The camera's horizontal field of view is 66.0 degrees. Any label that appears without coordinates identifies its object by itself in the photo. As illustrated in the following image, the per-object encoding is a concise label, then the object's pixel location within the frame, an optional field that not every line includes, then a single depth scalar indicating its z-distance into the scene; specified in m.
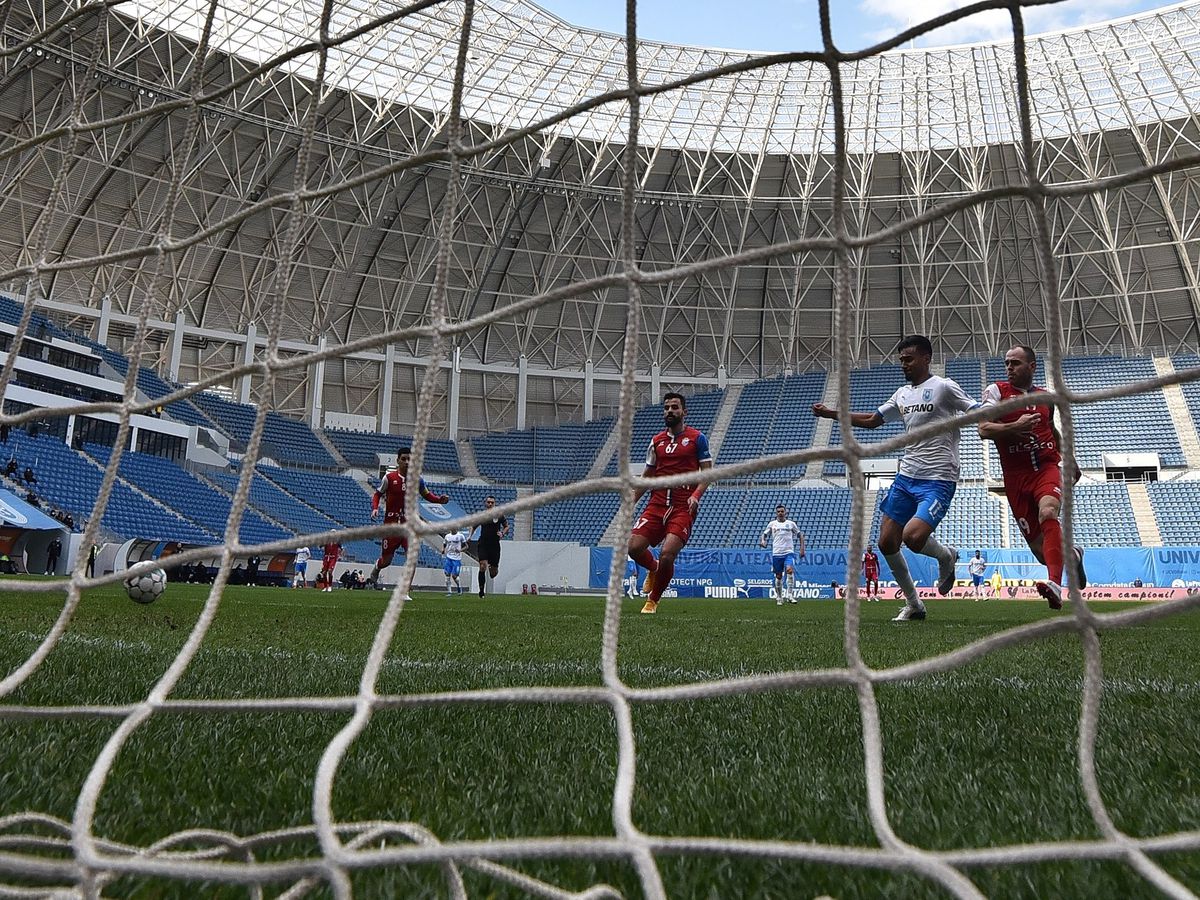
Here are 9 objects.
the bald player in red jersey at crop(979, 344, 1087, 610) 5.97
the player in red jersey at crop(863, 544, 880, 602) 20.15
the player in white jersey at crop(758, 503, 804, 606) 16.27
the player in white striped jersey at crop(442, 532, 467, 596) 19.32
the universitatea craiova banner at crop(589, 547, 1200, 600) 25.19
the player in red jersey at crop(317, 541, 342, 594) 20.69
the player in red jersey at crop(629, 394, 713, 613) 7.43
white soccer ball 8.45
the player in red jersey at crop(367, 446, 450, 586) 10.78
